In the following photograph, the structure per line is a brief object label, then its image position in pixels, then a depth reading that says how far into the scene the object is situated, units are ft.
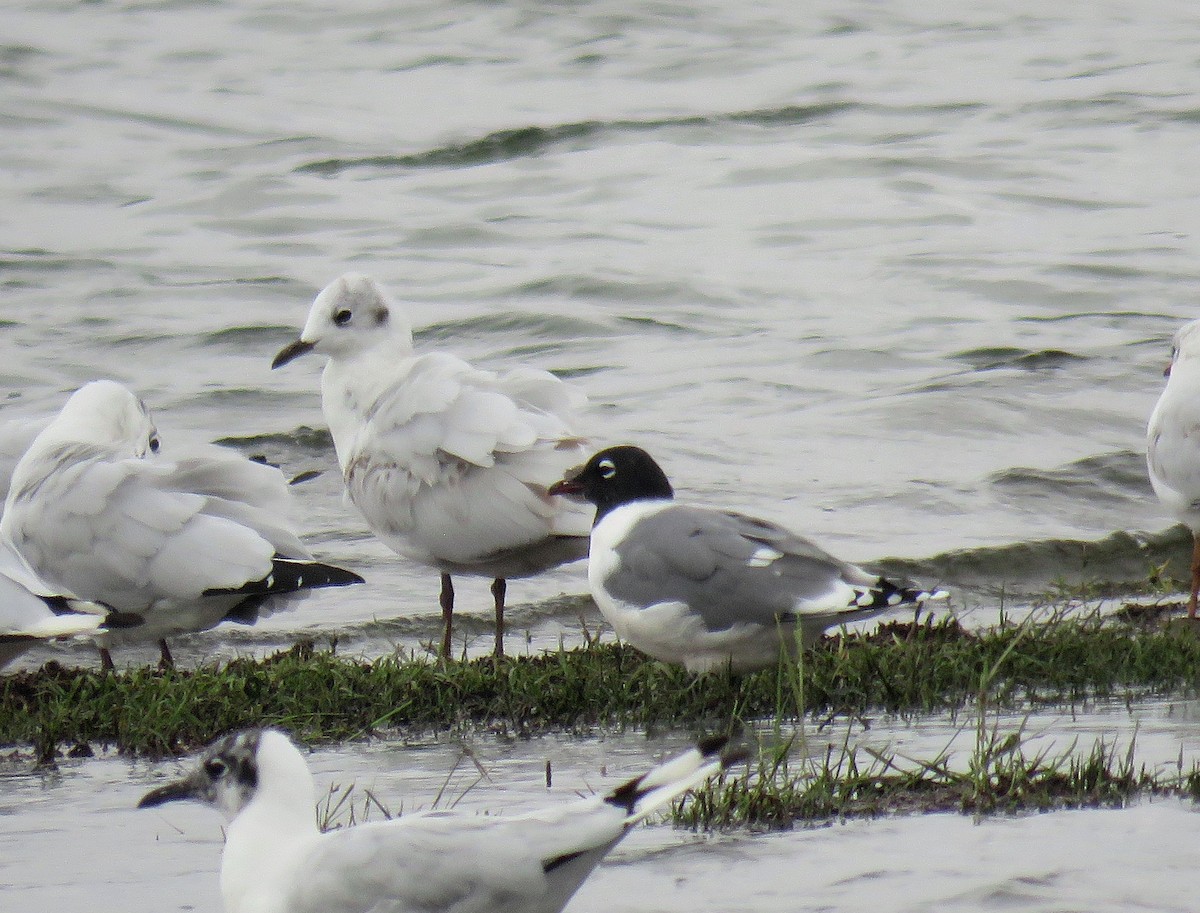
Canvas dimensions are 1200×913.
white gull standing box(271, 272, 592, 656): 49.93
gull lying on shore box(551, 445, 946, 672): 38.88
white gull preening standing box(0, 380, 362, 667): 48.62
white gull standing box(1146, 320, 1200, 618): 52.54
